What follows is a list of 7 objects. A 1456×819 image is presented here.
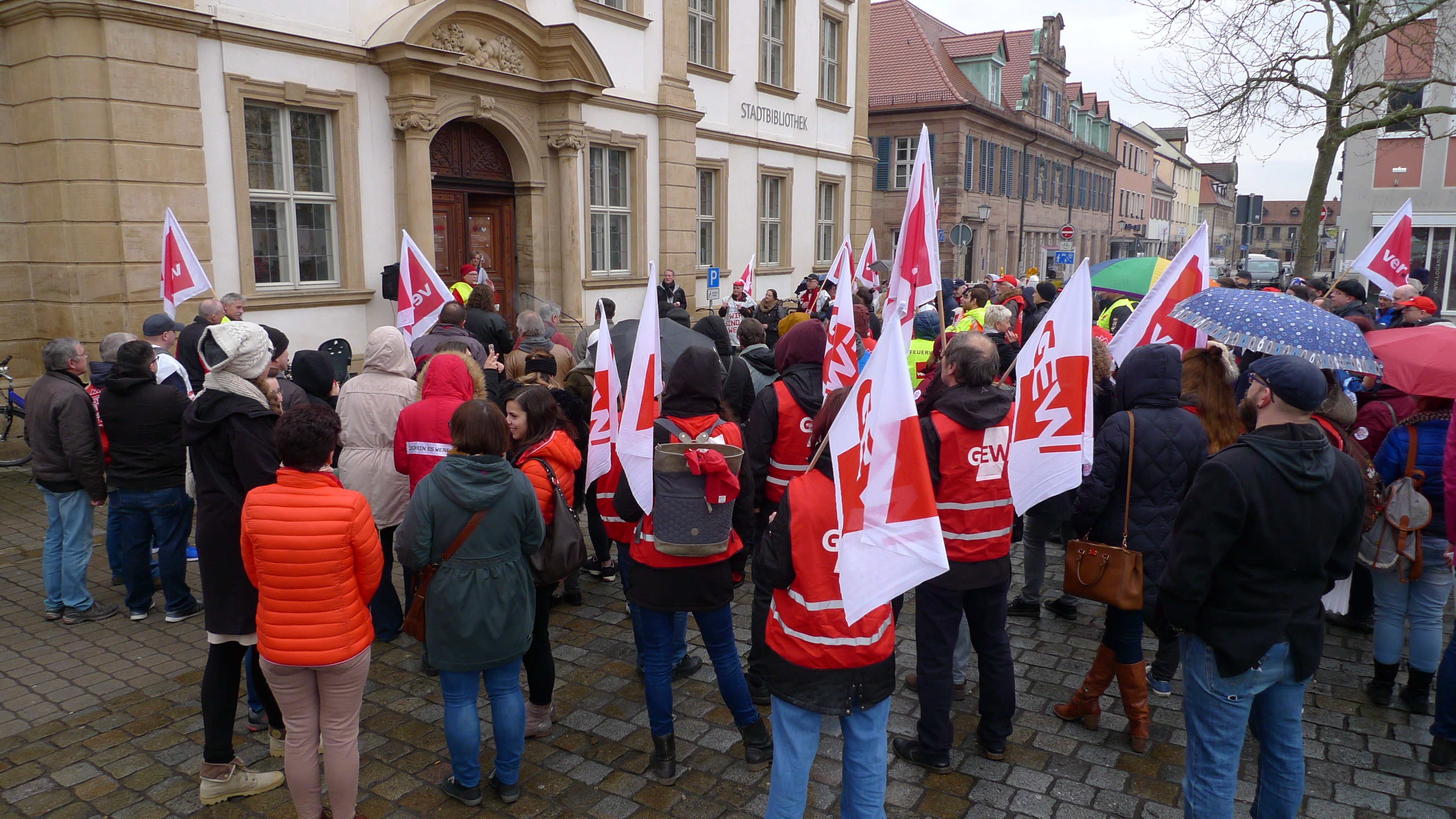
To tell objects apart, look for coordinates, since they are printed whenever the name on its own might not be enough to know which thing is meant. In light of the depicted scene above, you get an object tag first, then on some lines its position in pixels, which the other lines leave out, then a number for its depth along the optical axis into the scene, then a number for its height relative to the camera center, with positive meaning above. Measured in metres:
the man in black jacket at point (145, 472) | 5.21 -1.09
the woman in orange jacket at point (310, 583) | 3.23 -1.06
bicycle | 8.82 -1.48
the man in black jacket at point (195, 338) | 7.42 -0.46
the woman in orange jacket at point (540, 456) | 4.17 -0.78
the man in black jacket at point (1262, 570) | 2.99 -0.93
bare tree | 14.34 +3.27
